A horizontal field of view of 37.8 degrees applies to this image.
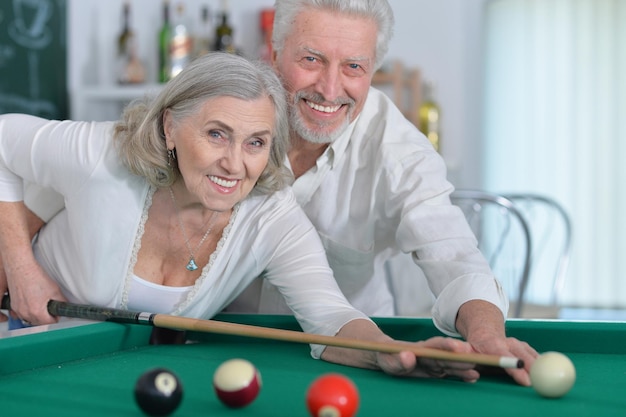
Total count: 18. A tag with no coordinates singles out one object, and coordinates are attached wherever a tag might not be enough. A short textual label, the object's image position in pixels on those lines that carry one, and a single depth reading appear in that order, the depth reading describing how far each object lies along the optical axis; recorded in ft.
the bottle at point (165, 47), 14.96
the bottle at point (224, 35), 15.10
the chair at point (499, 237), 13.58
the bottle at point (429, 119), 16.38
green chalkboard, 12.34
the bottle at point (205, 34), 15.05
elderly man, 6.17
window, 17.62
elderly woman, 5.90
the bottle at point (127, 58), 14.83
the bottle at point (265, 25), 15.88
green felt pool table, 3.96
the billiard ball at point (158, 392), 3.66
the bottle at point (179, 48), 14.62
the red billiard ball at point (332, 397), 3.53
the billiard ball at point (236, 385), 3.84
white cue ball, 4.13
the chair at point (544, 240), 17.90
